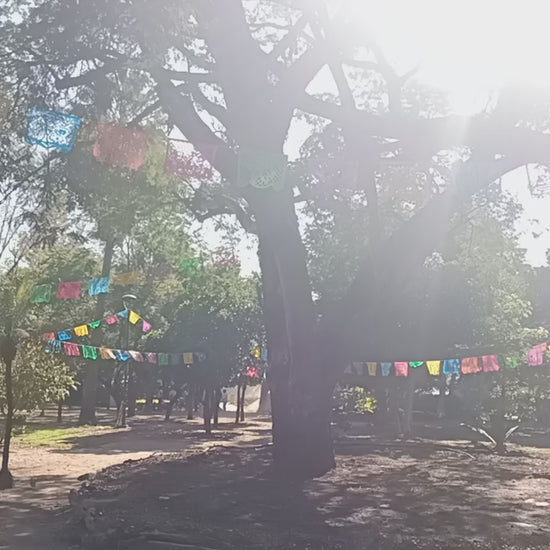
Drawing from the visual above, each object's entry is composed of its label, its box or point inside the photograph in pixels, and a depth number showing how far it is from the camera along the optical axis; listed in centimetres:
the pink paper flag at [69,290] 2008
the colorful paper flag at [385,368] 2323
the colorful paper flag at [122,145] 1252
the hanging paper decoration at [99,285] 2134
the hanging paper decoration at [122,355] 2484
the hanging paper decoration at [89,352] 2323
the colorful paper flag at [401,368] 2306
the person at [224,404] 4439
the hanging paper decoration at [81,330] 2328
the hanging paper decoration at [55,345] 2071
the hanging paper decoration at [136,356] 2552
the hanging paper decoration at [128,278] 2508
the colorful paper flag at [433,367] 2227
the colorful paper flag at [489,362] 2220
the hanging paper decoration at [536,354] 2206
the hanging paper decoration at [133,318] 2519
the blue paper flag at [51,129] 1079
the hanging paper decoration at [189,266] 2777
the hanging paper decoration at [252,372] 2634
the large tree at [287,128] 1048
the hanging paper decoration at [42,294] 1919
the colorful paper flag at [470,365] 2212
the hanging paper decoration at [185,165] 1312
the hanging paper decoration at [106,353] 2372
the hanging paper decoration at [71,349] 2316
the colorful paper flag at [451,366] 2205
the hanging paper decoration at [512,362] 2307
